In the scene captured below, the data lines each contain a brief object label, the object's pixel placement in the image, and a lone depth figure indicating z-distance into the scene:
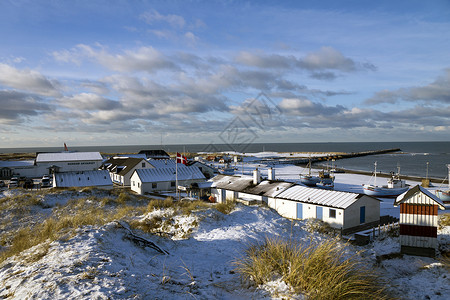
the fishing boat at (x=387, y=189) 43.47
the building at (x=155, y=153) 96.19
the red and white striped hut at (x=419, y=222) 14.18
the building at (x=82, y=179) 41.09
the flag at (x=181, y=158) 27.30
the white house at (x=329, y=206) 22.78
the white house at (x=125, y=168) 51.28
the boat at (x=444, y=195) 37.02
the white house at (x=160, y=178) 41.81
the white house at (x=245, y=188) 29.05
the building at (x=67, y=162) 60.97
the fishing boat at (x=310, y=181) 54.78
